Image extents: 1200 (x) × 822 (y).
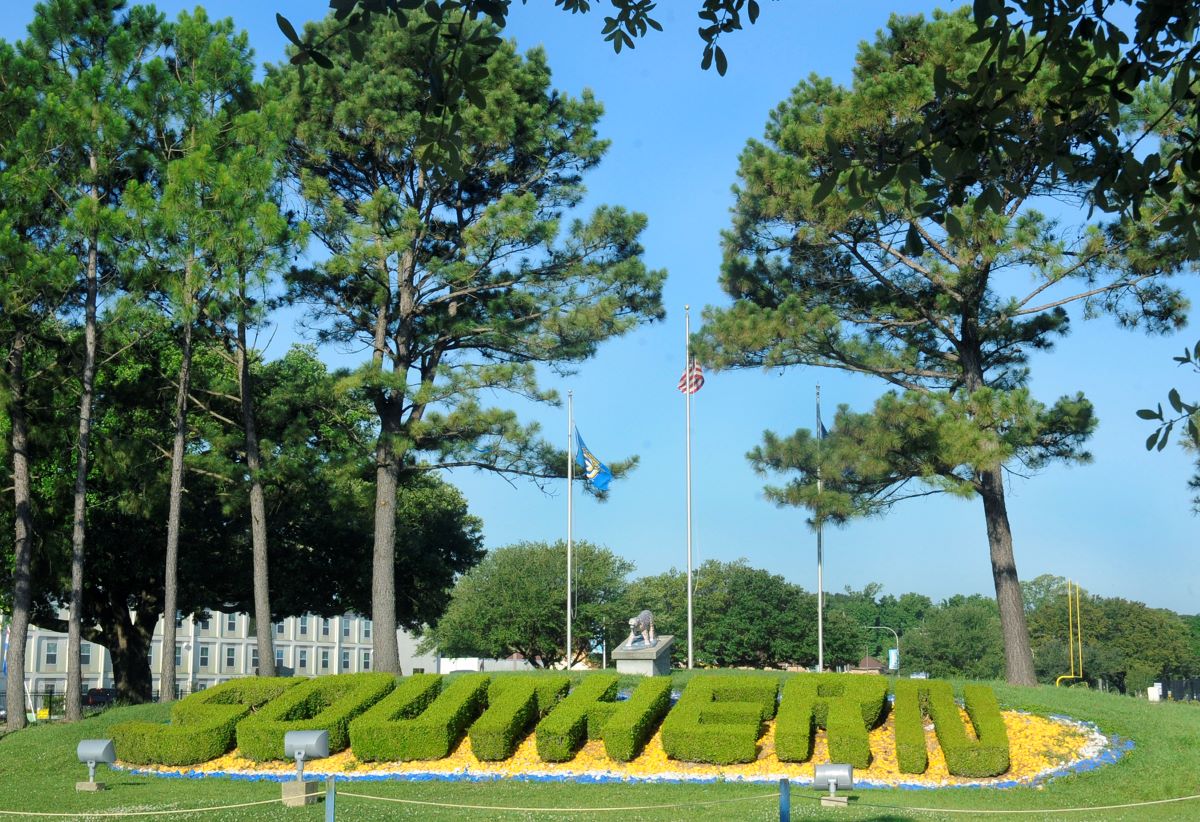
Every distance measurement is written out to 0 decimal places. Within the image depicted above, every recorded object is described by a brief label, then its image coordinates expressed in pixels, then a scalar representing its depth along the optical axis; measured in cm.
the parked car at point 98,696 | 4394
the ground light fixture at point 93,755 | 1427
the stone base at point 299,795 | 1274
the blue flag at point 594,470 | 2408
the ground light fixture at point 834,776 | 1185
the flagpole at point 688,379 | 2492
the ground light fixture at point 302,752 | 1280
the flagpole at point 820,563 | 2225
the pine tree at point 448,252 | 2242
